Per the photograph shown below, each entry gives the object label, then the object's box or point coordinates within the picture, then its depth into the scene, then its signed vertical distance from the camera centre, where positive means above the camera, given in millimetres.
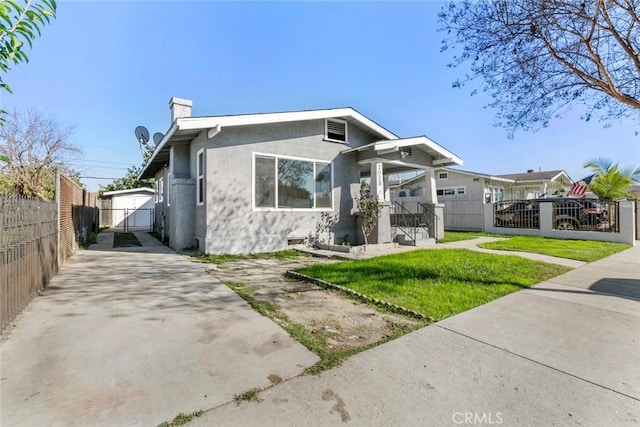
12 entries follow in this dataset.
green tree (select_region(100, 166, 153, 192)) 41438 +4631
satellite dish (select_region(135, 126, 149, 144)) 21117 +5652
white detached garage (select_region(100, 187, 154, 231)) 25031 +771
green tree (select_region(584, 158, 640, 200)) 17669 +1758
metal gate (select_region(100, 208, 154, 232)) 24969 -33
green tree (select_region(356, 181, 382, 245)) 10828 +24
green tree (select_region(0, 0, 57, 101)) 2166 +1355
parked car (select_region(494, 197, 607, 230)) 14109 -144
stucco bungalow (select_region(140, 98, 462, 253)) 9375 +1509
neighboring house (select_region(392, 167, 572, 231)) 18812 +1885
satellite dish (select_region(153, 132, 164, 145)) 18238 +4800
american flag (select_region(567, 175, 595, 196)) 20875 +1536
